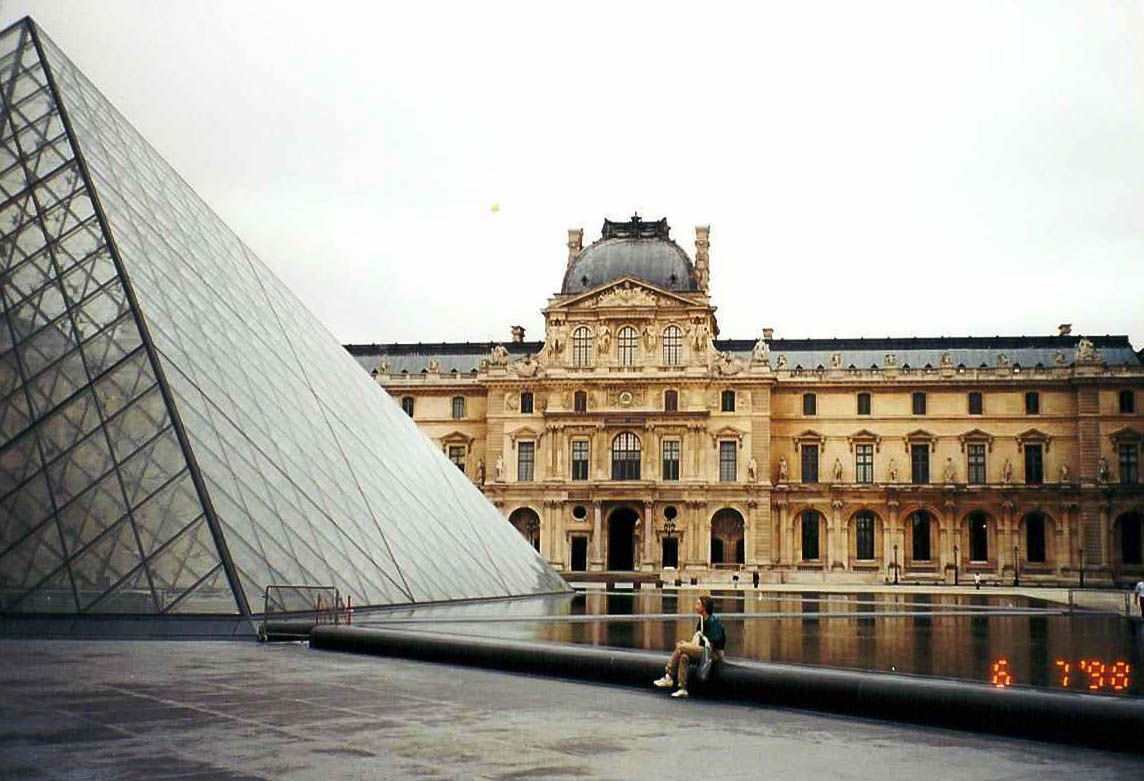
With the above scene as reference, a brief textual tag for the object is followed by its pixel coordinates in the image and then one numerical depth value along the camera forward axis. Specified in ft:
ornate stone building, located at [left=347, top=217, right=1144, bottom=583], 212.02
